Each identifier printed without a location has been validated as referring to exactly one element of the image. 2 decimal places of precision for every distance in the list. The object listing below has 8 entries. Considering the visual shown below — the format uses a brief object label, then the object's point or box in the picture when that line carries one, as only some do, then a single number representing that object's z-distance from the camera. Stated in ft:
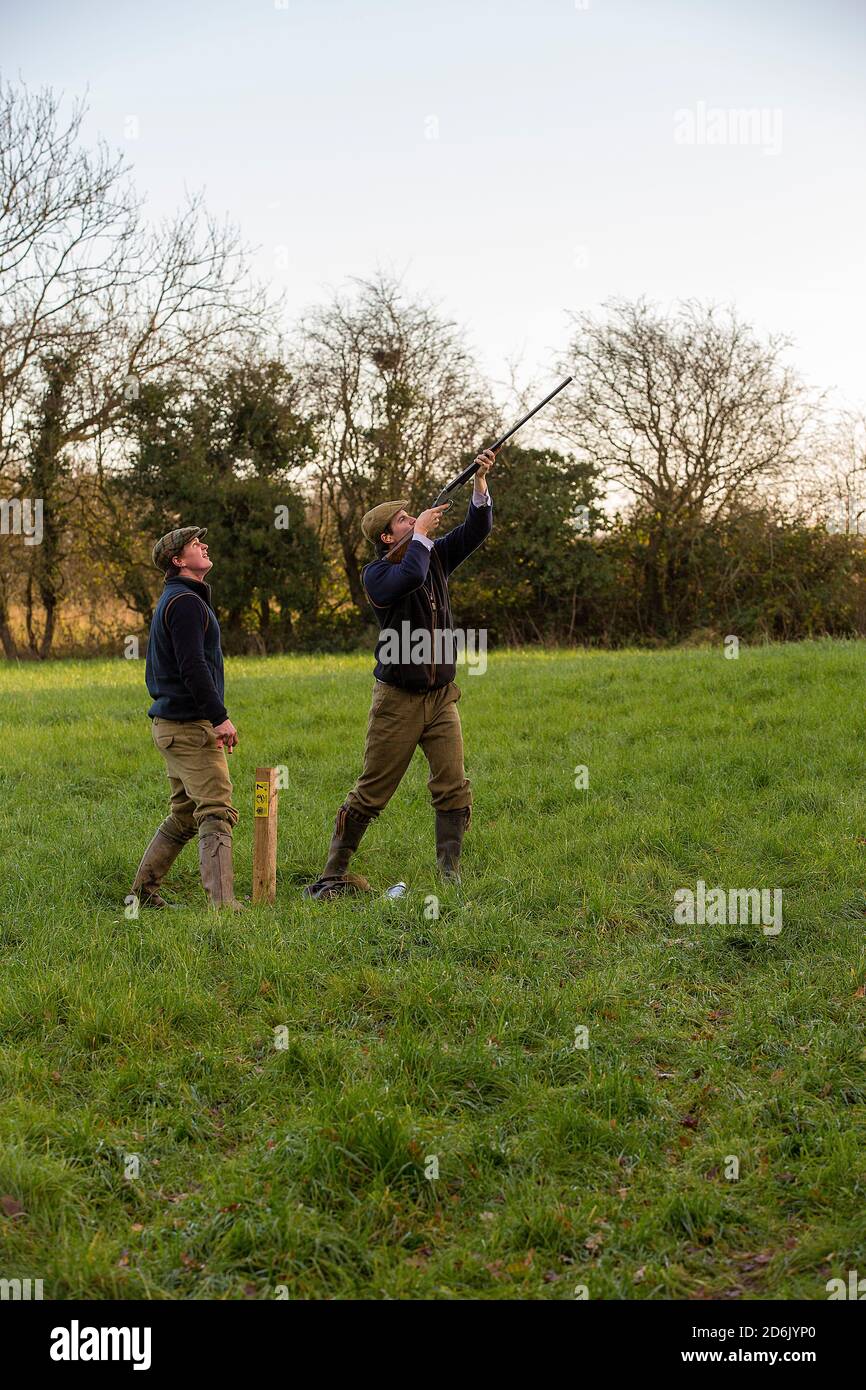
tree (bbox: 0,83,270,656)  77.05
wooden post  21.77
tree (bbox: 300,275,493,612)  79.20
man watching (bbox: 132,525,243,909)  20.88
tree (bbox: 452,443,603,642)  73.00
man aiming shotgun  21.43
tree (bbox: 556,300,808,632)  71.97
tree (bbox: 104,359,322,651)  75.25
